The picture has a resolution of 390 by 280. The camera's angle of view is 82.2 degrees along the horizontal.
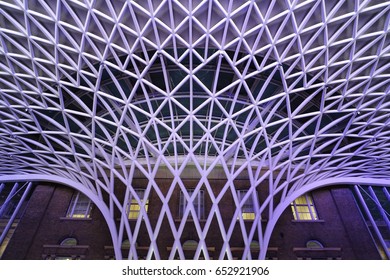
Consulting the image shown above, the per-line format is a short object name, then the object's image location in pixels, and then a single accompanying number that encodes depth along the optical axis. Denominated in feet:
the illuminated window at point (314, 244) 69.92
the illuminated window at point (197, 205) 74.34
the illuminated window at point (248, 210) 74.54
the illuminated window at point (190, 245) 68.85
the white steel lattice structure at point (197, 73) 43.86
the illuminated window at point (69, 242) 71.10
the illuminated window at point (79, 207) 77.02
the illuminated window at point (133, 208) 74.64
